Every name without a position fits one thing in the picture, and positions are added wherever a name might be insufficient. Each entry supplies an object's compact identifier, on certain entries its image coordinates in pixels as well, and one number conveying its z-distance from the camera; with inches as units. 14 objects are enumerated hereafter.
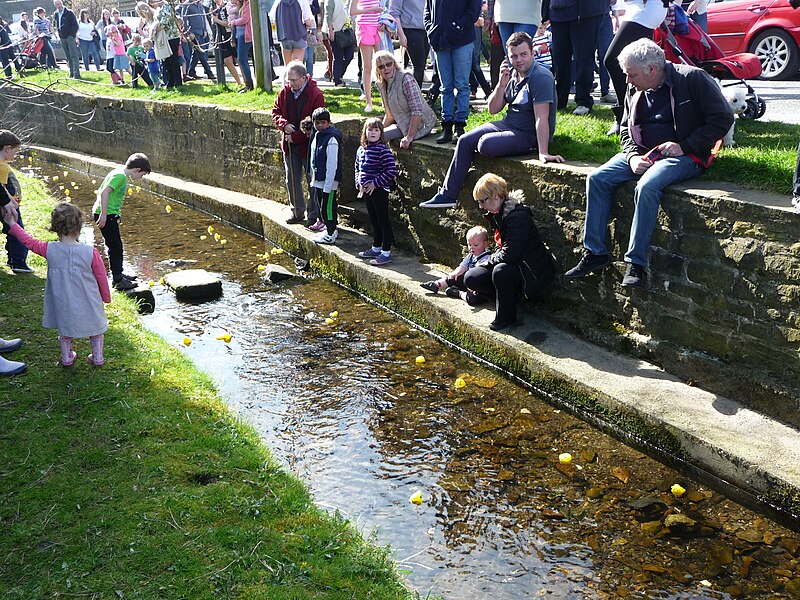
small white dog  284.3
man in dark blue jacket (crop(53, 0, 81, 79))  853.2
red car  482.3
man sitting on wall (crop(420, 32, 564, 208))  289.1
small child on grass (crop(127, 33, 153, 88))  757.8
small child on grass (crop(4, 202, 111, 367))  237.5
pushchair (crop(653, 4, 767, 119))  277.1
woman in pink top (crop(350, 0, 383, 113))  446.0
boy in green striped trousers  372.5
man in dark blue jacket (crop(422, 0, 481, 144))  341.1
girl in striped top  346.6
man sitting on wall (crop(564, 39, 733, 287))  232.1
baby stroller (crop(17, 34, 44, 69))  788.2
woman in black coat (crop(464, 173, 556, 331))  271.0
